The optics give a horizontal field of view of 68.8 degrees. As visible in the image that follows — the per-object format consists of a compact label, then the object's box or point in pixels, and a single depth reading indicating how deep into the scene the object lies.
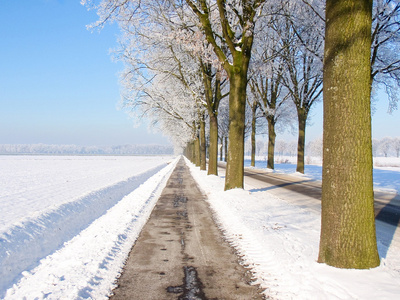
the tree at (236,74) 10.52
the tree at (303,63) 17.79
